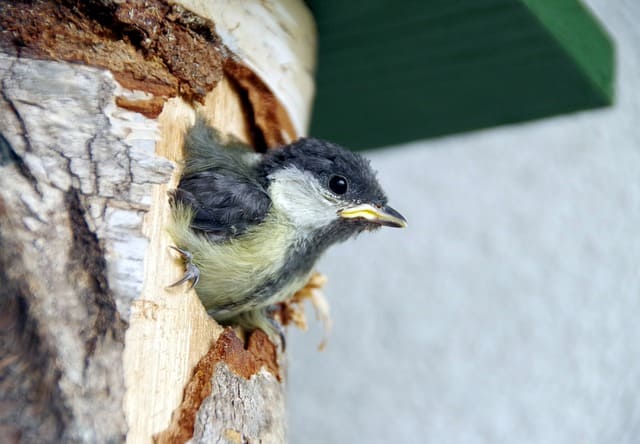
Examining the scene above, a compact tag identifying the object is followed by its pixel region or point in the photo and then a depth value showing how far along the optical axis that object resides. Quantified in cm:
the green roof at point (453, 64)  133
